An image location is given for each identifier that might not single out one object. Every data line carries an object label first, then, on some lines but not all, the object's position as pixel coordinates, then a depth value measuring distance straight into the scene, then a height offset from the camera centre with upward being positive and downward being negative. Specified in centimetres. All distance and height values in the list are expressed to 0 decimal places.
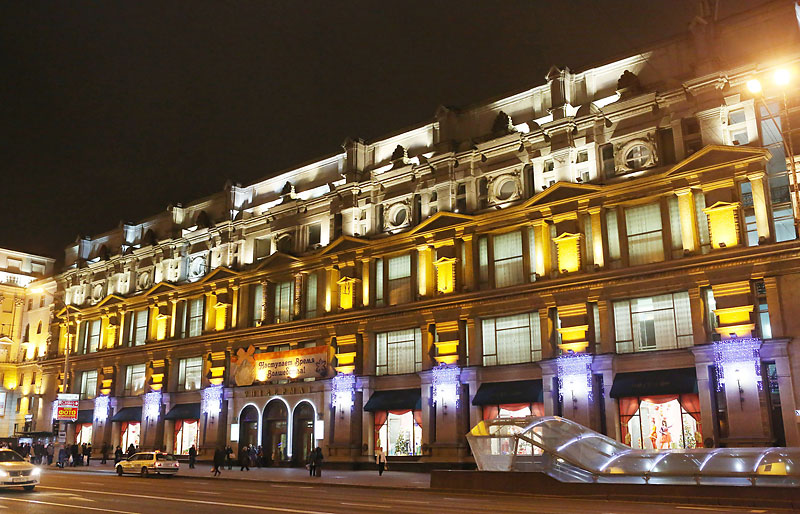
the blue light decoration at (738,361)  3294 +268
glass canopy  2194 -134
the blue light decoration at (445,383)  4216 +230
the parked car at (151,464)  4059 -217
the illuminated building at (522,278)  3472 +861
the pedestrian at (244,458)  4675 -215
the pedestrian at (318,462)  3934 -210
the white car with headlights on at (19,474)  2544 -165
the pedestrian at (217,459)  4159 -200
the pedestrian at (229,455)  4747 -198
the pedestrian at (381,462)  3906 -211
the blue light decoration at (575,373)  3759 +248
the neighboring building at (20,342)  7938 +963
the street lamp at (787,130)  2870 +1285
